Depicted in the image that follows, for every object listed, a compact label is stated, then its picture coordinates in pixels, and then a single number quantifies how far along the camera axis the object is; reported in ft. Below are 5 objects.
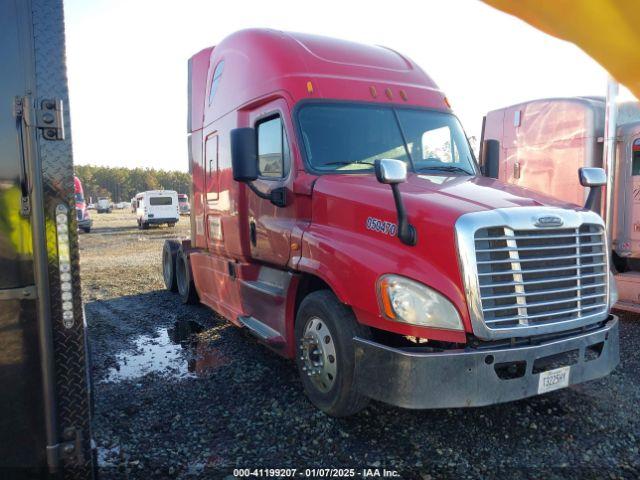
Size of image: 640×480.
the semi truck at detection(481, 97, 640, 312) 22.68
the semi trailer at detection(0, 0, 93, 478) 7.16
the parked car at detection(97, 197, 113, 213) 220.29
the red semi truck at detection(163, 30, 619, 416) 10.76
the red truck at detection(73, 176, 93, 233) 74.44
